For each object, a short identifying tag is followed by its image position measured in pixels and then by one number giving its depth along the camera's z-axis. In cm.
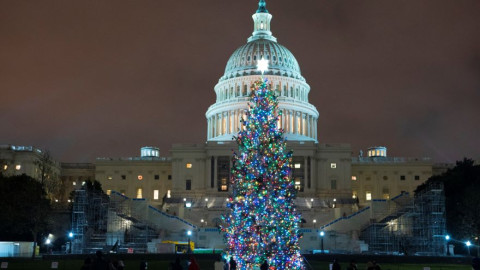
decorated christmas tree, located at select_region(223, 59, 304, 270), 3406
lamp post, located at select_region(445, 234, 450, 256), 7132
